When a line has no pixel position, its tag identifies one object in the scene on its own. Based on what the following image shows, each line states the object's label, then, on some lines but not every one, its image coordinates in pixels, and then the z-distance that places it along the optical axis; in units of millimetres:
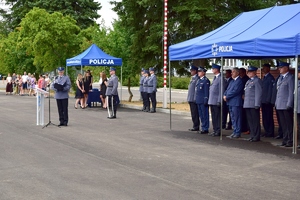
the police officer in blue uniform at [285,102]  12109
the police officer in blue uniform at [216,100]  14394
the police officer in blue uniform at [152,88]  23156
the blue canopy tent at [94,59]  25328
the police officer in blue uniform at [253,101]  13333
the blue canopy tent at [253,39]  11234
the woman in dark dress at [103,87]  23541
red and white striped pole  24306
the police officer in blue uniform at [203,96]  14922
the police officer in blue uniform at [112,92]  19594
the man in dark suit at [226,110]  15677
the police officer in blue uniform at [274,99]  13572
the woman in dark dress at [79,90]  25016
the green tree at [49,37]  38812
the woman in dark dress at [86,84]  25562
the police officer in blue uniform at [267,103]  13961
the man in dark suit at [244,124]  15297
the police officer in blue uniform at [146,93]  23516
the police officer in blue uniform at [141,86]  23834
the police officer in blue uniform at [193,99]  15344
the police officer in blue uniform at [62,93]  16469
